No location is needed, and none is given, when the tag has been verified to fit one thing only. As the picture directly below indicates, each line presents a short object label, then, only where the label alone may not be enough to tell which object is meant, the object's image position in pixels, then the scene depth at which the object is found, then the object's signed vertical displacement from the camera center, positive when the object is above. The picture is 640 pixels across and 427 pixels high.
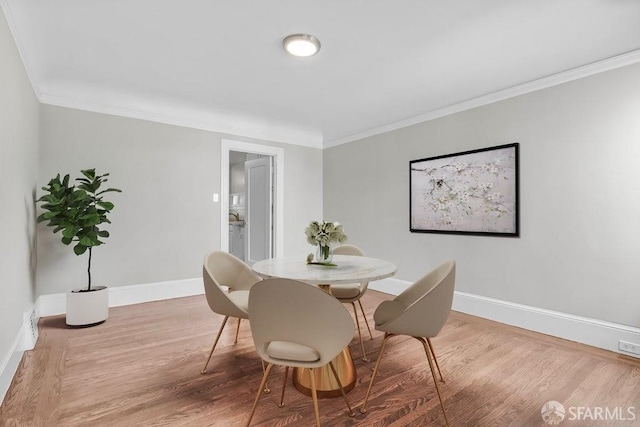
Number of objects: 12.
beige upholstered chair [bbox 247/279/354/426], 1.48 -0.51
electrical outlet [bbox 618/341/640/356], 2.56 -1.06
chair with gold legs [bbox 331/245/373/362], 2.62 -0.64
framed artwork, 3.36 +0.23
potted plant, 3.09 -0.08
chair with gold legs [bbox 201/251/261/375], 2.48 -0.50
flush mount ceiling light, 2.48 +1.31
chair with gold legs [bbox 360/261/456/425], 1.75 -0.56
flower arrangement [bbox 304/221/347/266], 2.37 -0.16
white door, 5.37 +0.07
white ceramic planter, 3.18 -0.91
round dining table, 1.87 -0.37
